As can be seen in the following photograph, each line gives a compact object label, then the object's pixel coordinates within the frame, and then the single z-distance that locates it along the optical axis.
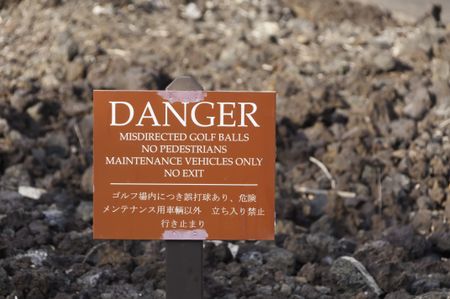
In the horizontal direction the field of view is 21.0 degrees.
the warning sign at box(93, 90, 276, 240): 4.89
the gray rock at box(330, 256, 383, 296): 6.22
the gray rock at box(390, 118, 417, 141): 8.89
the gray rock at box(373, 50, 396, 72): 9.88
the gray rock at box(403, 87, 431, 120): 9.30
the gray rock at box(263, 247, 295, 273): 6.52
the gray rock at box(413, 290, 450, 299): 5.89
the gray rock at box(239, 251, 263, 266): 6.56
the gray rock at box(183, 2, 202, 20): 10.97
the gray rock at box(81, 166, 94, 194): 7.88
